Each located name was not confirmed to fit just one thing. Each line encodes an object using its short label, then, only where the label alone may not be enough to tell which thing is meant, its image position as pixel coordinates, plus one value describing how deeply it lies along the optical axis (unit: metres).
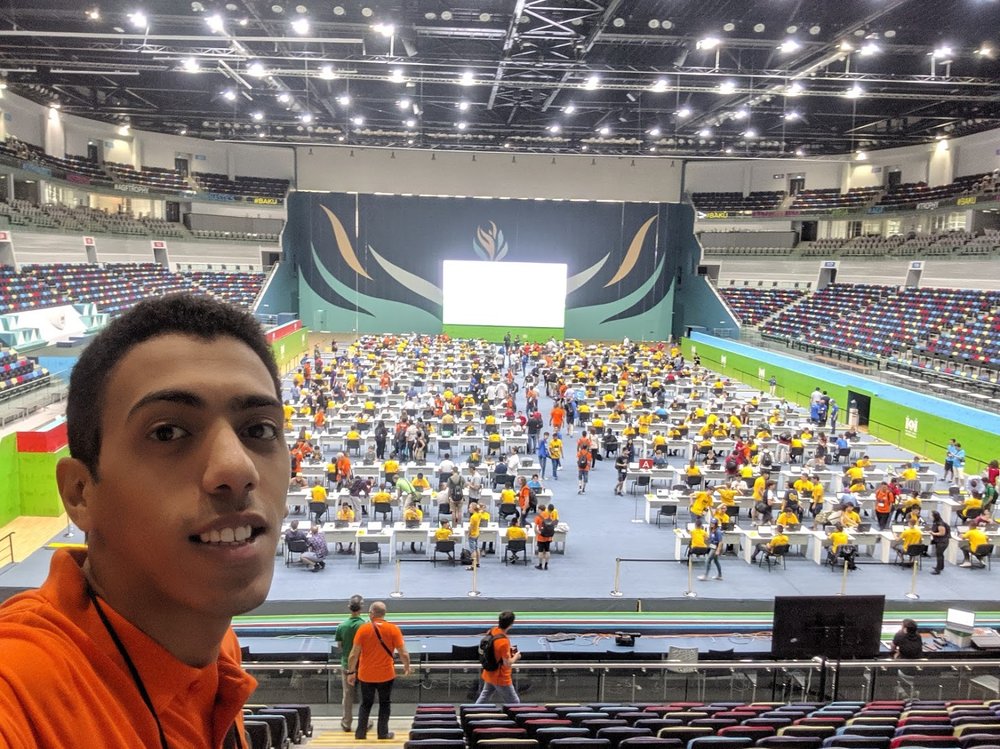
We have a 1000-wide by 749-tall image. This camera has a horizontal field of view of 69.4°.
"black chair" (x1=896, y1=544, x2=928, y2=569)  12.62
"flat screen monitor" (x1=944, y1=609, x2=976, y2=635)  9.27
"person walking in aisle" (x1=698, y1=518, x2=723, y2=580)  12.42
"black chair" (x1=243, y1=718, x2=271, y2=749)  4.89
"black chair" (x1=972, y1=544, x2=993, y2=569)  12.98
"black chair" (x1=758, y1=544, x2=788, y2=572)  12.84
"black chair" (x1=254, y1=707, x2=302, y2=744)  6.07
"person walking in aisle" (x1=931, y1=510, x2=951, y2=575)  12.75
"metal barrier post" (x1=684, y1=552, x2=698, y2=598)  11.57
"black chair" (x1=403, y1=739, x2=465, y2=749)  5.22
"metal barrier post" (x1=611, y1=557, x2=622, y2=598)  11.44
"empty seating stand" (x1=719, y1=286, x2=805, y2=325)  41.75
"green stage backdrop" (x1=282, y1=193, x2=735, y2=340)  45.44
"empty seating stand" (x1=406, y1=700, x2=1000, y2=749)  5.17
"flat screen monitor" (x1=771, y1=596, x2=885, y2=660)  7.96
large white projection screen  43.09
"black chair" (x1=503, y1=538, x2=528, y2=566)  12.73
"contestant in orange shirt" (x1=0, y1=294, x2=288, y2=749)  0.96
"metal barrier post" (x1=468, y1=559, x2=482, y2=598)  11.14
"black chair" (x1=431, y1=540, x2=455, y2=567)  12.60
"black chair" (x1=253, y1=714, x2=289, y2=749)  5.51
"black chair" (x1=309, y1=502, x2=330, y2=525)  13.65
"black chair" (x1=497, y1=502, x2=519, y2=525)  13.89
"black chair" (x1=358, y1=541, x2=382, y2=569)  12.46
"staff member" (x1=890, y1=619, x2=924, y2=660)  8.45
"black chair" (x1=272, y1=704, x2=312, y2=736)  6.62
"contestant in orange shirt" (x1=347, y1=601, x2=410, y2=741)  6.55
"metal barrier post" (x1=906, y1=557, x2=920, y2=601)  11.67
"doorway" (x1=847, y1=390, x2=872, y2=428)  24.80
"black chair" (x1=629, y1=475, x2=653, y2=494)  16.75
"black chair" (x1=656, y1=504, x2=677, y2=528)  14.74
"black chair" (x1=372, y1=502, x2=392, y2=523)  13.73
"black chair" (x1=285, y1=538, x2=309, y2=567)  12.17
